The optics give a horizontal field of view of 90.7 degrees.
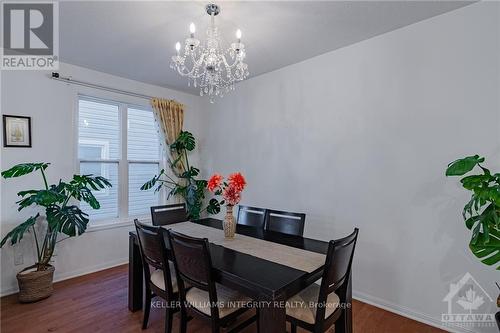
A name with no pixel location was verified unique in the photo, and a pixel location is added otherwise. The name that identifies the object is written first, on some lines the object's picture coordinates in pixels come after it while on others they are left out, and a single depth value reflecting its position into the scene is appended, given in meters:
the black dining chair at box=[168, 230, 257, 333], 1.50
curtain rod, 2.97
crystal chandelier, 1.93
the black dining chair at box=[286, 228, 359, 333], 1.43
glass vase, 2.12
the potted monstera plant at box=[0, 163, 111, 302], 2.43
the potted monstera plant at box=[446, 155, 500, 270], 1.50
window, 3.33
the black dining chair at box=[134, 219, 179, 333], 1.80
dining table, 1.32
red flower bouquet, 2.06
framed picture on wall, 2.64
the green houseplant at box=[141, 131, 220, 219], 3.86
